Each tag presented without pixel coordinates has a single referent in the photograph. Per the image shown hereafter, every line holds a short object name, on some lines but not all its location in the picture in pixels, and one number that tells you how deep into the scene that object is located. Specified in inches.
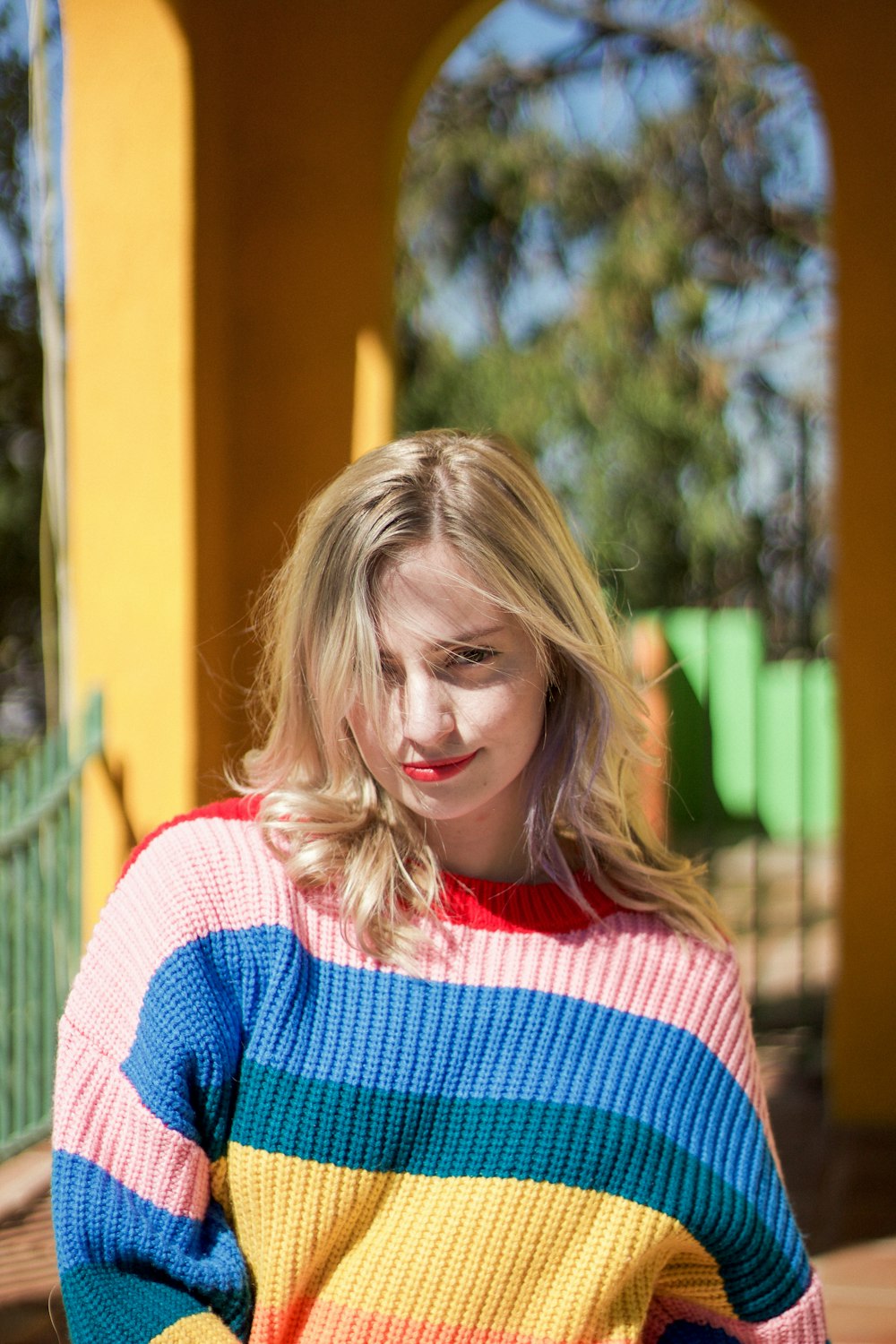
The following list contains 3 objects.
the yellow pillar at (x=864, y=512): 163.2
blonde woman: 50.1
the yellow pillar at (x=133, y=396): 133.5
